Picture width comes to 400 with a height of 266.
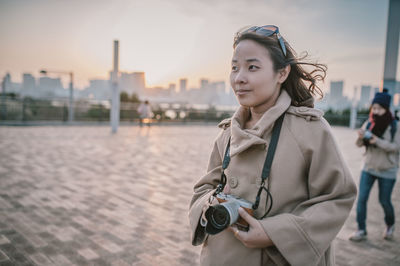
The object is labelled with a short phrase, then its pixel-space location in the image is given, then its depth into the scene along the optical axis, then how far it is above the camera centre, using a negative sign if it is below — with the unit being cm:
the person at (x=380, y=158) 381 -44
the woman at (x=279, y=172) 129 -24
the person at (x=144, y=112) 1919 +1
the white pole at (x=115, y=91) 1592 +104
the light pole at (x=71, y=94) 2092 +103
